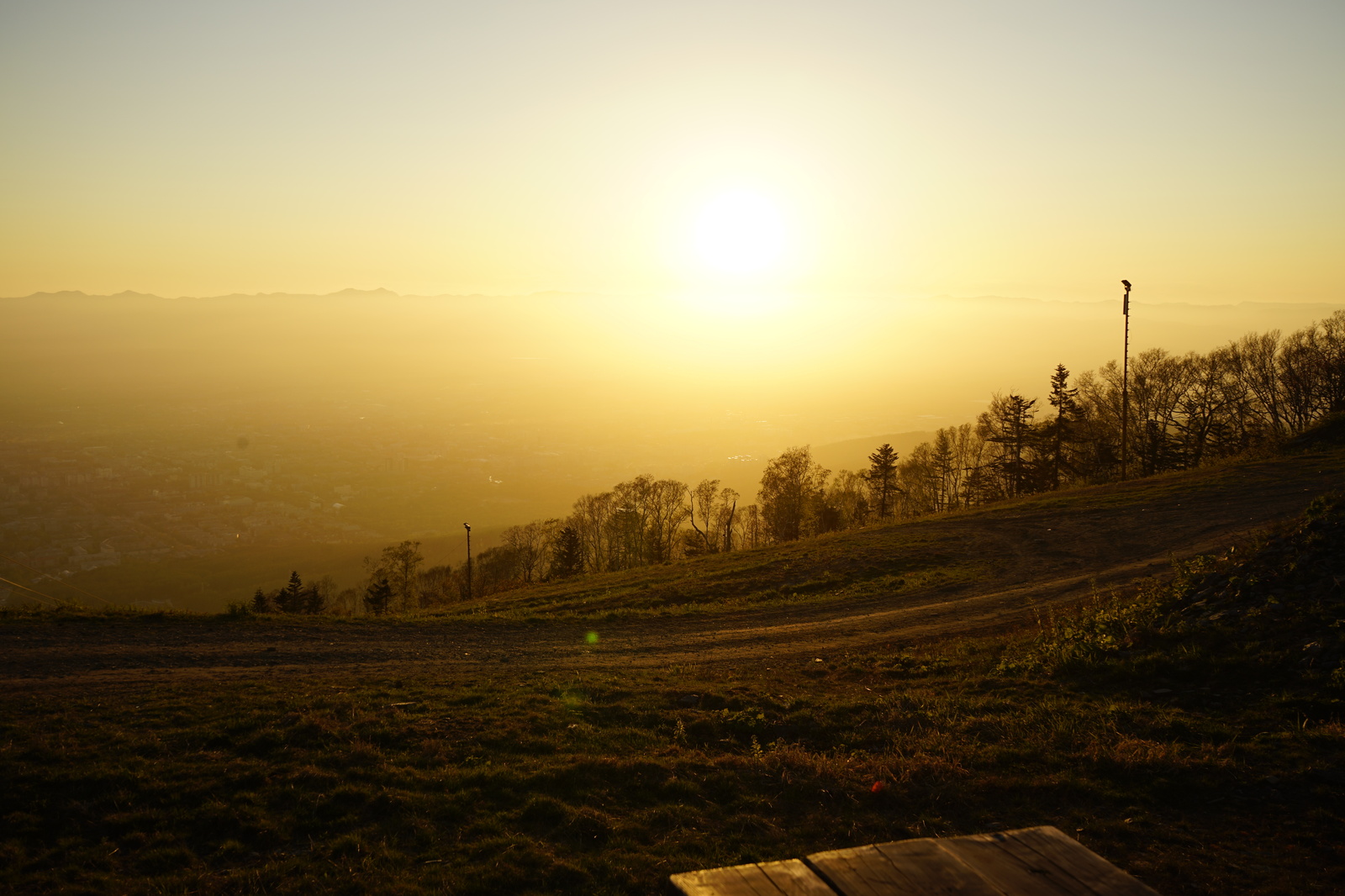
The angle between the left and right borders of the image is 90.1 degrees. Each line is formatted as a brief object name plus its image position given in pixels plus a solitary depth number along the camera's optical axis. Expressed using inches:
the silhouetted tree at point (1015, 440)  2282.2
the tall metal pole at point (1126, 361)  1665.8
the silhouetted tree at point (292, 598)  1898.4
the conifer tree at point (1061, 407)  2158.0
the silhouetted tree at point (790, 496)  2827.3
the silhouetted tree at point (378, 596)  2279.8
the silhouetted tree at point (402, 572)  2662.4
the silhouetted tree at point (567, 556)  2463.1
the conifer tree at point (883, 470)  2429.9
